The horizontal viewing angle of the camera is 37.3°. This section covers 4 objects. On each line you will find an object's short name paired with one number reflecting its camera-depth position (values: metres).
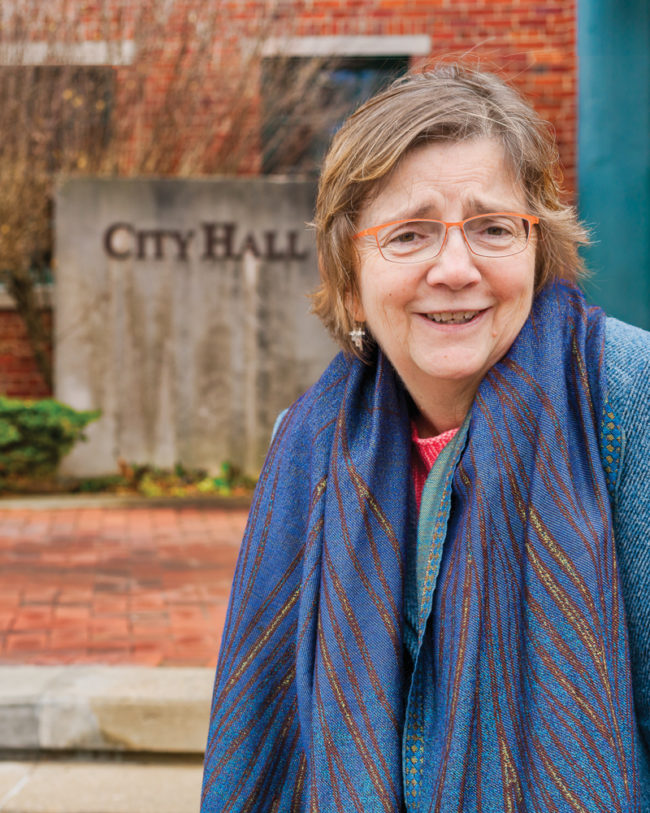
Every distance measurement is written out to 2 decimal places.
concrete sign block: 7.67
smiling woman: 1.32
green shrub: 7.11
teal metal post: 2.55
